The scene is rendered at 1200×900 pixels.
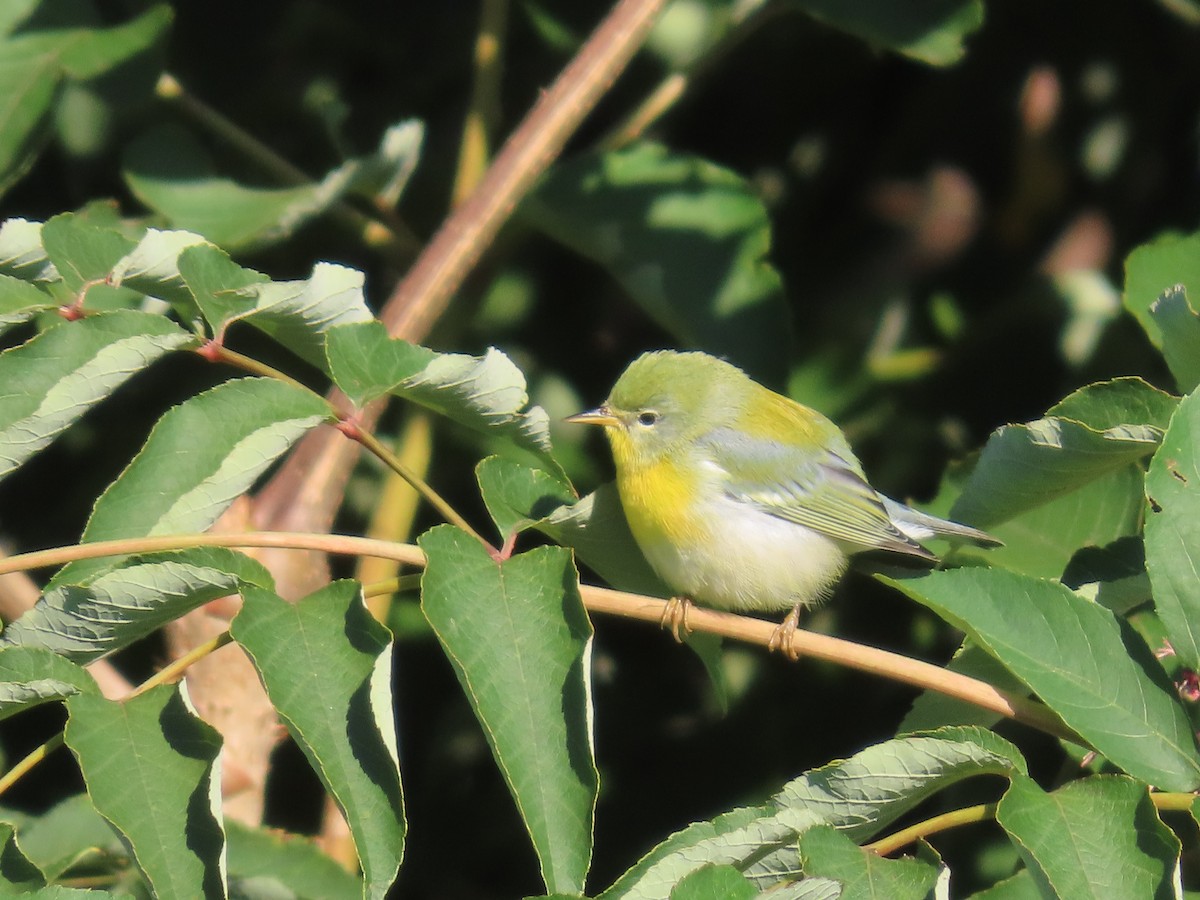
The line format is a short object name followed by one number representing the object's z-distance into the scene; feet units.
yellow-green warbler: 16.52
